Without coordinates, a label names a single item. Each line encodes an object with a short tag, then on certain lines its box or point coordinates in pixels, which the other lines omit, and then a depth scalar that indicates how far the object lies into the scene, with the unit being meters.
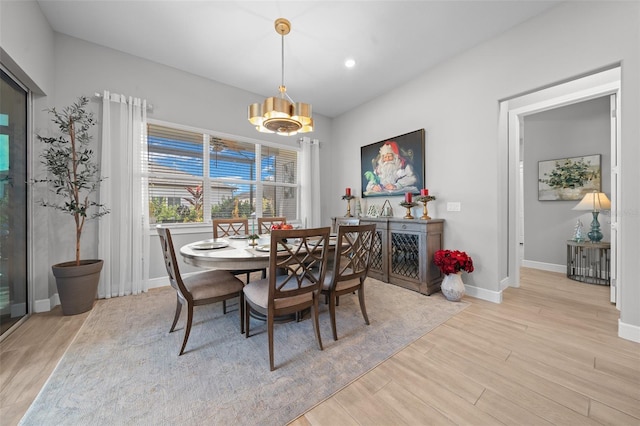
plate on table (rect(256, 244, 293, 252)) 1.92
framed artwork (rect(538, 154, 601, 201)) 3.51
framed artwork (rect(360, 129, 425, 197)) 3.42
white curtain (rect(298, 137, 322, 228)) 4.52
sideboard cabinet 2.90
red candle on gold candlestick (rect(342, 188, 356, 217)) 4.19
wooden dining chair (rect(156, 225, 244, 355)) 1.71
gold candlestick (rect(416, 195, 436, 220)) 3.10
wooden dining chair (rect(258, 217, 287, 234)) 3.22
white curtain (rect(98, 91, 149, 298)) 2.75
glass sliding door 2.02
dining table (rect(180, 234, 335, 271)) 1.66
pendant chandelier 2.09
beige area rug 1.23
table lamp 3.25
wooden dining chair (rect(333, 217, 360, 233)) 2.85
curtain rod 2.74
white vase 2.68
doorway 2.53
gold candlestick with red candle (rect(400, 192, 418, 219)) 3.21
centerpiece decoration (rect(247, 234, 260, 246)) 2.07
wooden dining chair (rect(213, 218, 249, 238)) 2.94
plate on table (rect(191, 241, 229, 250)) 2.02
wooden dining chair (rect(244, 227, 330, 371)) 1.51
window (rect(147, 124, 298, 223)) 3.22
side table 3.21
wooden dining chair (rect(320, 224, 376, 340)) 1.84
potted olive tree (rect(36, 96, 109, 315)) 2.30
